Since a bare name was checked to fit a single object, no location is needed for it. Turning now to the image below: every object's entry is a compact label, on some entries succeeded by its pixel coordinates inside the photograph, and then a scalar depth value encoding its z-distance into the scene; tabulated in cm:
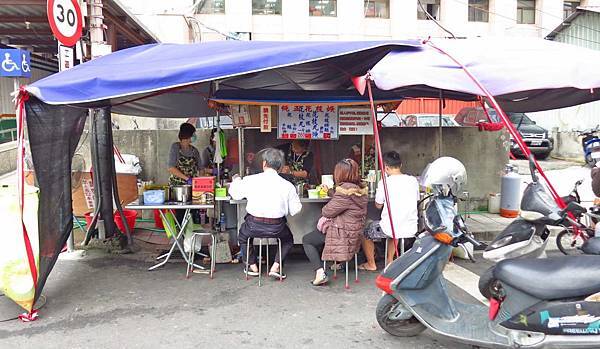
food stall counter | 566
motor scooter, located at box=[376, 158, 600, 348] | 285
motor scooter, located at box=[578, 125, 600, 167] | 621
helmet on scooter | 357
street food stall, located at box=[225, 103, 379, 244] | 569
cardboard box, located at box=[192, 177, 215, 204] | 550
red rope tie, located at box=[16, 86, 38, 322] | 408
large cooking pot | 550
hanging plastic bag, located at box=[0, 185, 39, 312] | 403
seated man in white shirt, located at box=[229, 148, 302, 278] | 484
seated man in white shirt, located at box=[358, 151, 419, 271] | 497
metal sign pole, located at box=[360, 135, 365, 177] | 637
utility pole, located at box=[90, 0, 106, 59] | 645
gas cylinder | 752
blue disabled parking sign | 572
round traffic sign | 505
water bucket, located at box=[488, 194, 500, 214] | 797
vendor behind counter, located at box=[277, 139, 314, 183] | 636
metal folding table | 525
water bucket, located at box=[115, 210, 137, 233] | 667
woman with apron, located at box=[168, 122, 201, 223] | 624
